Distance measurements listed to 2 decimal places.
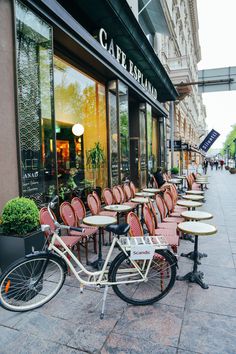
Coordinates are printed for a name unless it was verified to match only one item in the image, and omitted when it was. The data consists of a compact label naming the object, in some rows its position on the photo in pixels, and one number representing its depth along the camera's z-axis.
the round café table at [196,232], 3.63
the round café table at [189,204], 5.54
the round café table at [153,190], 8.41
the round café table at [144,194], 7.39
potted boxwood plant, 3.29
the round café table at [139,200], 6.44
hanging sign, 16.06
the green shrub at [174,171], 17.30
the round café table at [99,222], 3.96
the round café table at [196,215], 4.42
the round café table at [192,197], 6.65
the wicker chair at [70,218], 4.48
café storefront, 4.45
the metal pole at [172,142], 17.65
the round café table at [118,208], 5.21
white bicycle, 3.00
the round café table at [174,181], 11.19
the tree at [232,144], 74.76
